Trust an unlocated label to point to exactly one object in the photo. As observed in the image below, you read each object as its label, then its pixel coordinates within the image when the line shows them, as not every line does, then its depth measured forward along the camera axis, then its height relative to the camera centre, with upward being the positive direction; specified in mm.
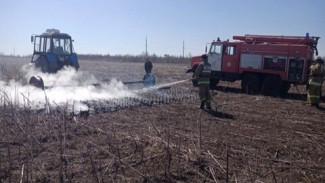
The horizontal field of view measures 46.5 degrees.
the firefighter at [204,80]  11234 -710
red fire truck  15227 -105
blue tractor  17406 -43
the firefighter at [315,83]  12742 -772
